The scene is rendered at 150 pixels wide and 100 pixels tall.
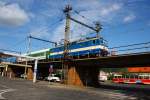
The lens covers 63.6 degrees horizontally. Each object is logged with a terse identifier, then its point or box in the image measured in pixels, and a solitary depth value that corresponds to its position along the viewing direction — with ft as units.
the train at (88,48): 68.33
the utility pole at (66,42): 76.65
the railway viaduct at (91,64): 58.52
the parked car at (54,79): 104.43
